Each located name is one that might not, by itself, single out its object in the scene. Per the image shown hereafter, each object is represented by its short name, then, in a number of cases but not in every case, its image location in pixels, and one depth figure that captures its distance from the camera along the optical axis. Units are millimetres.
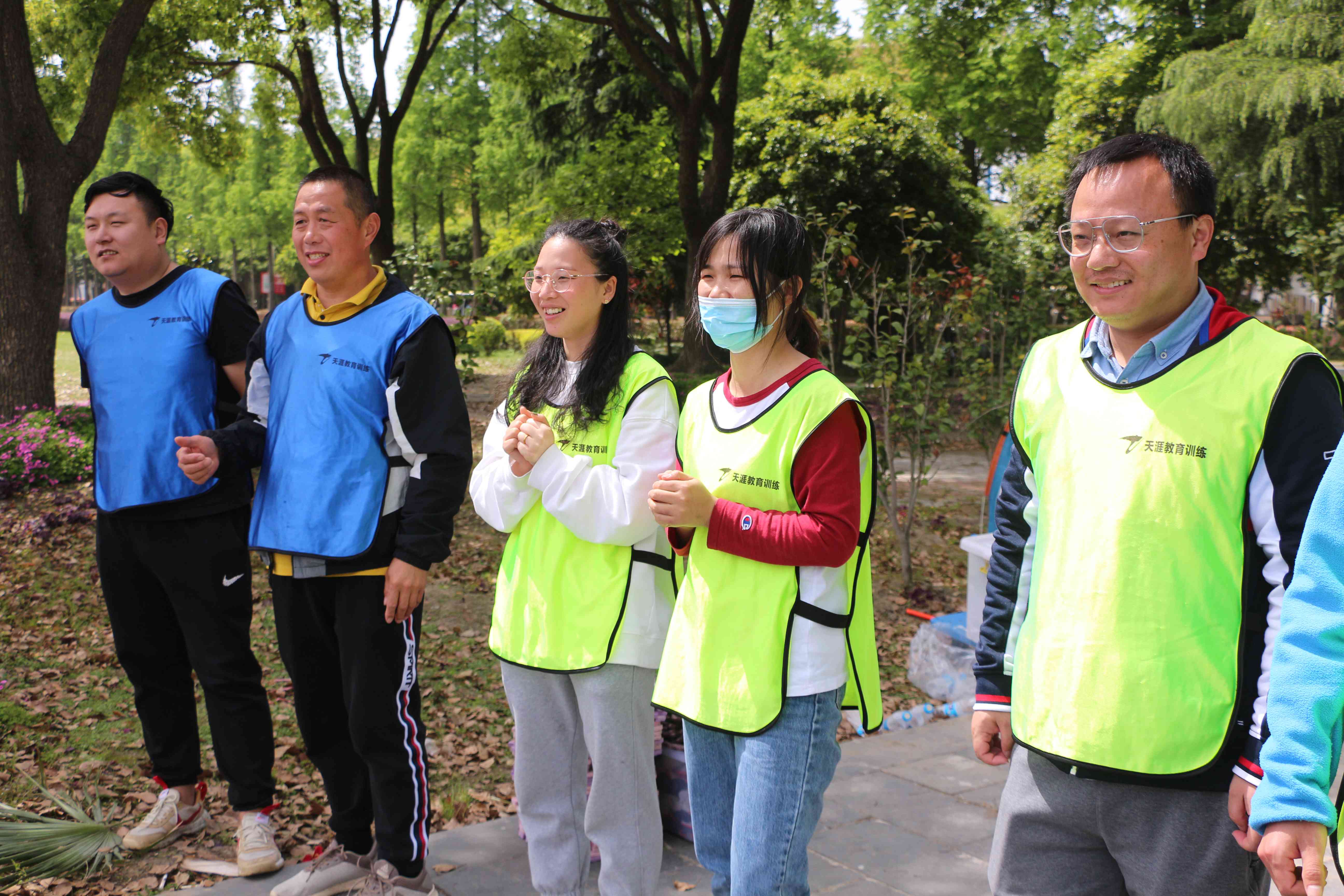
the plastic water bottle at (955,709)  5523
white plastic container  5660
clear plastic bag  5891
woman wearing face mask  2383
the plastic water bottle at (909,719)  5449
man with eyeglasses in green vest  1800
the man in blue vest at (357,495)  3127
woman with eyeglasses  2775
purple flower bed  8836
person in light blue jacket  1496
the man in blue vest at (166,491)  3518
